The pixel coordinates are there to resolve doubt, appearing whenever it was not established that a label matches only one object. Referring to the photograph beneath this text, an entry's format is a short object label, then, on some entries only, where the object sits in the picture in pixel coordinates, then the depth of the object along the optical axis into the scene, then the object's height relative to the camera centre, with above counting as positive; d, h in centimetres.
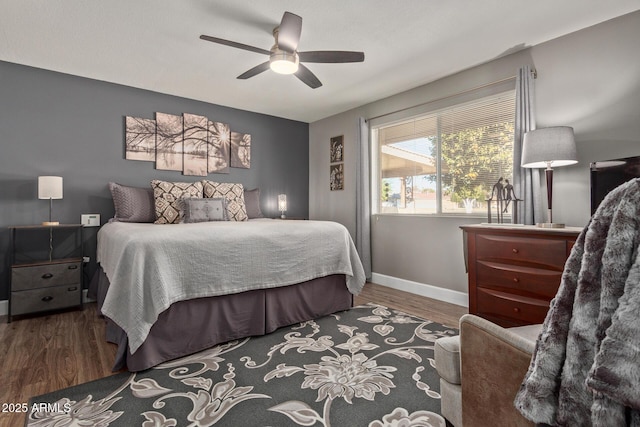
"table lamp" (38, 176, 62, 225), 306 +30
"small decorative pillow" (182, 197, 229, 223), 338 +7
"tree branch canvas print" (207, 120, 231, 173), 443 +98
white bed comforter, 197 -33
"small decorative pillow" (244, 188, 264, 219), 433 +18
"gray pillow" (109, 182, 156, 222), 346 +15
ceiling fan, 227 +128
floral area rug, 156 -97
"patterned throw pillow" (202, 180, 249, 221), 390 +26
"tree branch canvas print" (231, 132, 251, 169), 464 +98
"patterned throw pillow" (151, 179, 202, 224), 351 +20
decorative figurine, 280 +13
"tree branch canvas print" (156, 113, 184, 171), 402 +96
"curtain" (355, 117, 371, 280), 436 +25
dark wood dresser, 216 -41
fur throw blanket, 56 -24
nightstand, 294 -47
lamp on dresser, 232 +47
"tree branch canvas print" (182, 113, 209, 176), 422 +97
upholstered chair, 83 -44
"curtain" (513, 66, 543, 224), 276 +43
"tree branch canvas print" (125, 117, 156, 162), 382 +95
